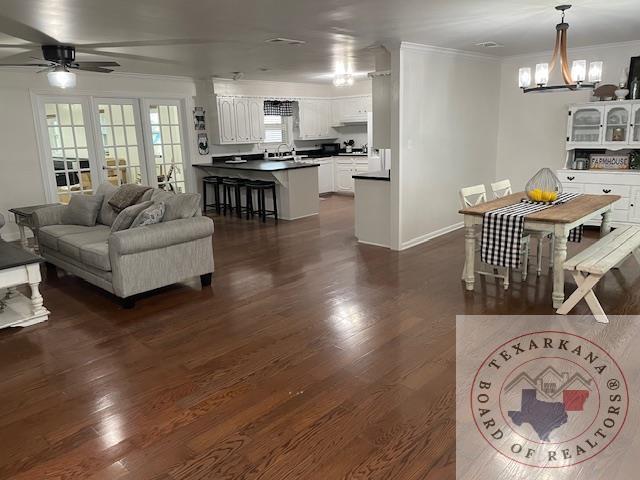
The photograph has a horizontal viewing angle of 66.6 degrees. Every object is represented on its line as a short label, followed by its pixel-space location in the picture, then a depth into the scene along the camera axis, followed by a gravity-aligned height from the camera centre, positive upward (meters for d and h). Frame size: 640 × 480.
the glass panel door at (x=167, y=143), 7.79 -0.14
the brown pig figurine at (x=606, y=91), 5.97 +0.35
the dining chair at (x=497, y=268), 4.24 -1.20
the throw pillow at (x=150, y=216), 4.12 -0.67
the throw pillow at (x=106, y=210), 5.09 -0.75
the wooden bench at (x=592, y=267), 3.29 -0.97
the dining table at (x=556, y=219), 3.66 -0.74
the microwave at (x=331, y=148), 10.27 -0.39
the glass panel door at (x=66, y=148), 6.62 -0.14
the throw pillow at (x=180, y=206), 4.34 -0.63
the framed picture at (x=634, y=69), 5.74 +0.58
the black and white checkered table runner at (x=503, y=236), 3.74 -0.85
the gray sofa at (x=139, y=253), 3.89 -0.98
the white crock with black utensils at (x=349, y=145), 10.19 -0.34
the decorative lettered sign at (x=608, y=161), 6.03 -0.50
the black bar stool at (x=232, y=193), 7.87 -1.00
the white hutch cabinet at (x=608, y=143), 5.80 -0.27
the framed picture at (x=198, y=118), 8.25 +0.26
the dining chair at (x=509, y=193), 4.38 -0.74
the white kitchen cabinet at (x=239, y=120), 8.43 +0.21
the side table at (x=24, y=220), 5.38 -0.90
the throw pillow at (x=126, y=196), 4.89 -0.60
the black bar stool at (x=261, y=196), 7.50 -0.99
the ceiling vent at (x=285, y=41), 4.74 +0.87
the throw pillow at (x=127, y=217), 4.20 -0.68
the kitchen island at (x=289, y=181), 7.38 -0.76
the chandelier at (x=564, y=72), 3.65 +0.38
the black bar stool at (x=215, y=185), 8.24 -0.86
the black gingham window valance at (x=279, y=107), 9.39 +0.46
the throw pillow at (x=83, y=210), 5.12 -0.75
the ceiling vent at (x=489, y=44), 5.37 +0.88
